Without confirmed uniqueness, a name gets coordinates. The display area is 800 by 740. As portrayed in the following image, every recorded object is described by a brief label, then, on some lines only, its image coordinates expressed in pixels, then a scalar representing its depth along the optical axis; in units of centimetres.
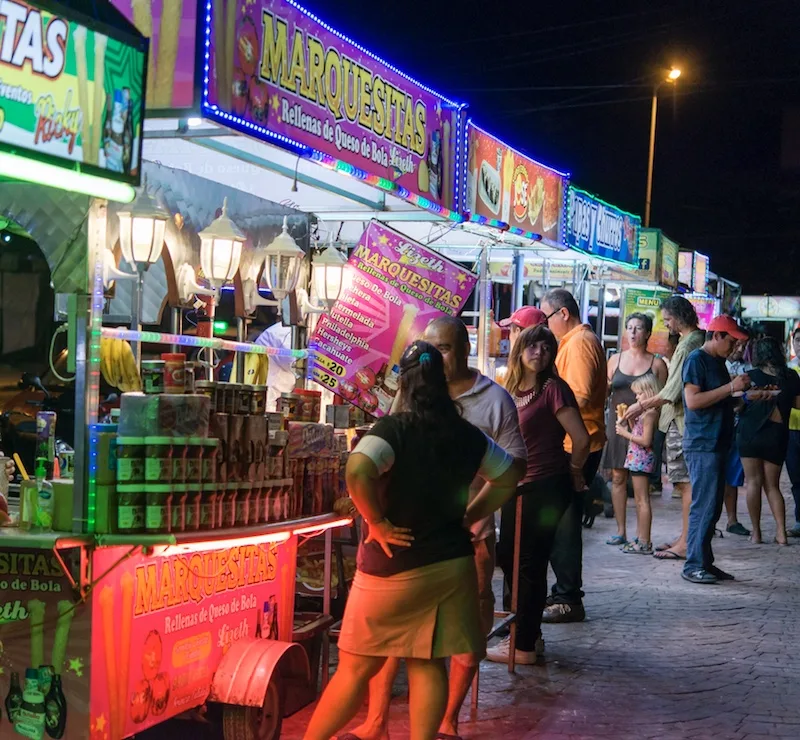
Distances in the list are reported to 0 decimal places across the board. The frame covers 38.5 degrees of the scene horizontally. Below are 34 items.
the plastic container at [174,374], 489
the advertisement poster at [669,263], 1844
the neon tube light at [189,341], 517
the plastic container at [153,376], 491
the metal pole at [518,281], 1184
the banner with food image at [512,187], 939
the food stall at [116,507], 422
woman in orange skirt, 443
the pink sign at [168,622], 457
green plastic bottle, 464
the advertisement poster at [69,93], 383
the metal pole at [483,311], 1064
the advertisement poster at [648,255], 1772
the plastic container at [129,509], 457
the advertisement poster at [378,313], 782
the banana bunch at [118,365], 613
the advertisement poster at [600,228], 1247
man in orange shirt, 843
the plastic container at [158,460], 461
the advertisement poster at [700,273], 2310
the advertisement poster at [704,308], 2419
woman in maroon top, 714
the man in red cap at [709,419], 991
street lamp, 3173
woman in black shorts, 1278
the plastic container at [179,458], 470
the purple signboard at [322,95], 541
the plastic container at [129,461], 458
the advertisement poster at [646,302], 1881
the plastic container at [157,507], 460
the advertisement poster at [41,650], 449
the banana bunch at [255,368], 746
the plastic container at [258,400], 529
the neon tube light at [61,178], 400
